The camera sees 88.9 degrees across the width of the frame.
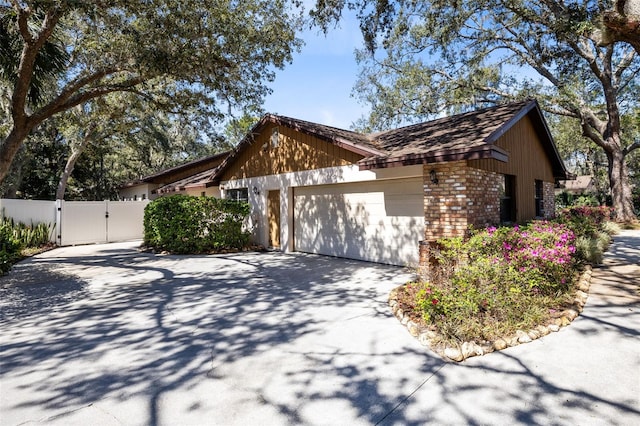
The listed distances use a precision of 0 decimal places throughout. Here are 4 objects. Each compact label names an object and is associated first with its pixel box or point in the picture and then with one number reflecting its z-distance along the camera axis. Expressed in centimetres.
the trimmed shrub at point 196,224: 1100
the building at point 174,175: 1950
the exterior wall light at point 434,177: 734
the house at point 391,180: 724
